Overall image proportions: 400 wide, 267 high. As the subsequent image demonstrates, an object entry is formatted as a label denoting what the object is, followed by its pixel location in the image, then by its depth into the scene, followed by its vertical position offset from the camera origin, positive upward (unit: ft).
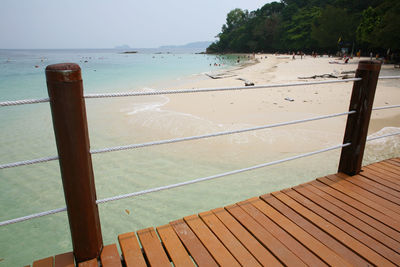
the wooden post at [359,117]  7.35 -1.69
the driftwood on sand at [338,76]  47.45 -2.63
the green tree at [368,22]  97.50 +15.98
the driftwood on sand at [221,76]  64.77 -3.90
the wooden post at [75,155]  4.10 -1.67
